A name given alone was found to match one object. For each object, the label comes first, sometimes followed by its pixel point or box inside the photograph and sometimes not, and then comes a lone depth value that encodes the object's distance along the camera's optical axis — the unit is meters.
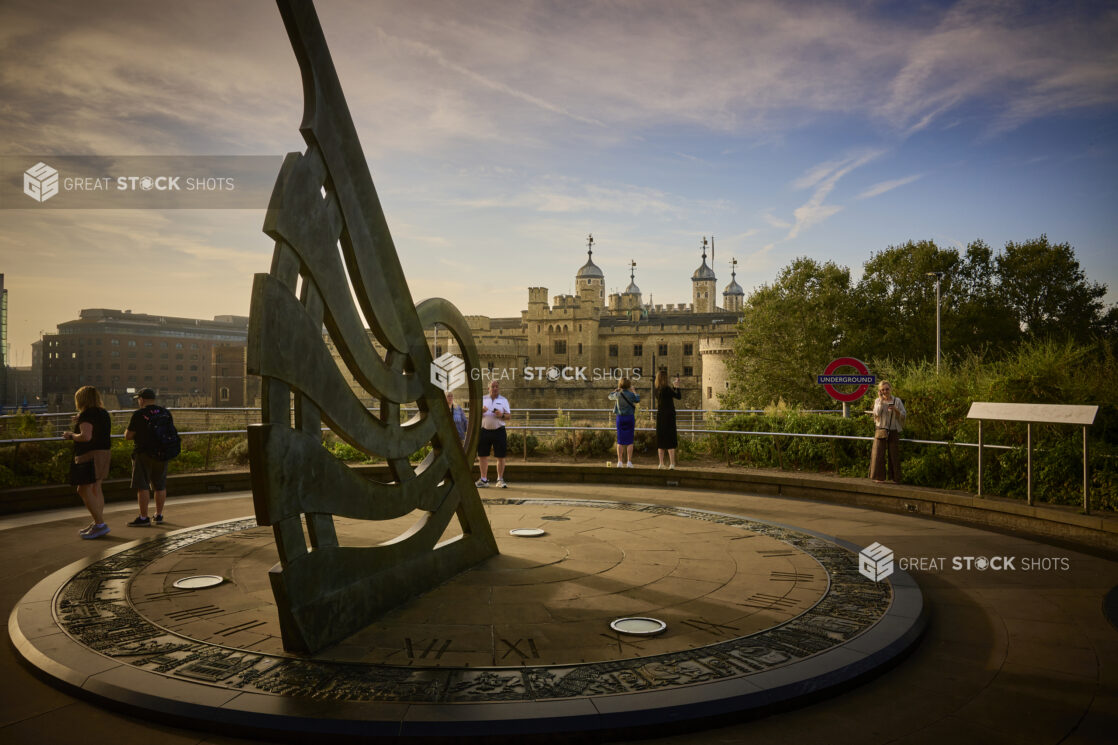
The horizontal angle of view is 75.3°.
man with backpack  7.49
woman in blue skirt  10.86
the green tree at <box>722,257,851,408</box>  34.59
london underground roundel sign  11.60
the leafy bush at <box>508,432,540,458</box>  13.44
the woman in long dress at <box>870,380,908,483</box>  9.45
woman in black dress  10.77
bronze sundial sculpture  3.96
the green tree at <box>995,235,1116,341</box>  36.38
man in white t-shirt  10.06
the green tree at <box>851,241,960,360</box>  35.22
